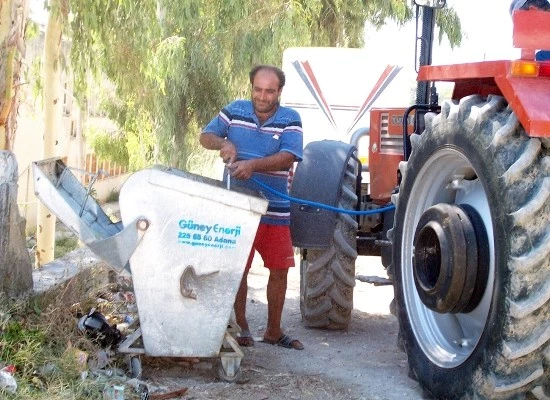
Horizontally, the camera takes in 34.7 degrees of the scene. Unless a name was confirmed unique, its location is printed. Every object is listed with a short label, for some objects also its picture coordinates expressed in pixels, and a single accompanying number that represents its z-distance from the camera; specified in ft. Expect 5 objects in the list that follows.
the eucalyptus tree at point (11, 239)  15.81
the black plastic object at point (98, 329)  15.31
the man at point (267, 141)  17.15
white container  14.25
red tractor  11.04
